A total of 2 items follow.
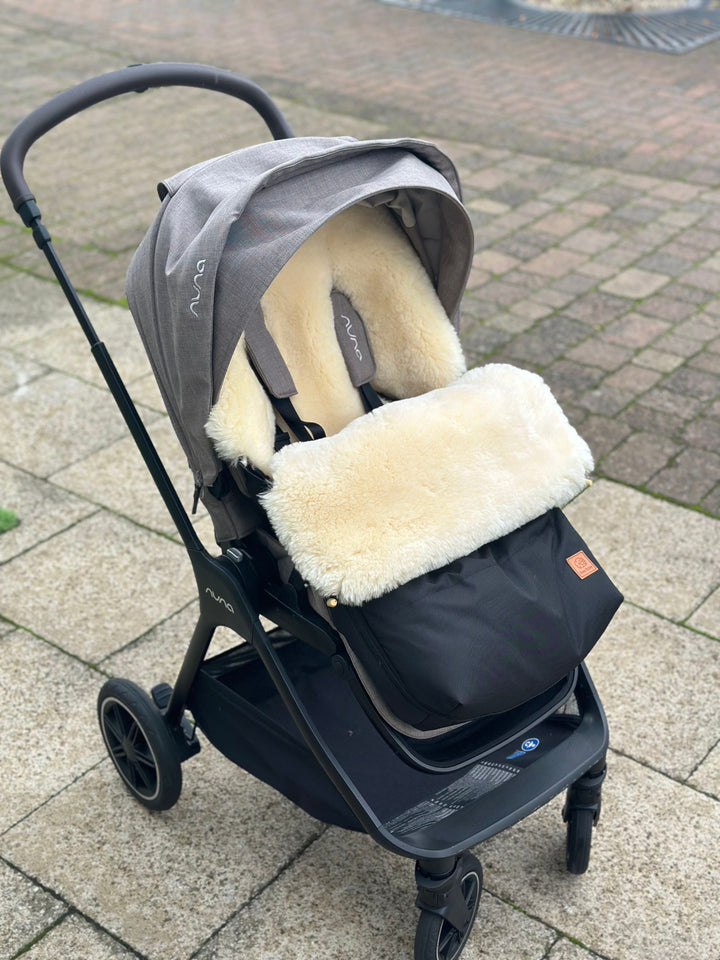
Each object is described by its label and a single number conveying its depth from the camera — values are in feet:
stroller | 7.35
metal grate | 31.96
